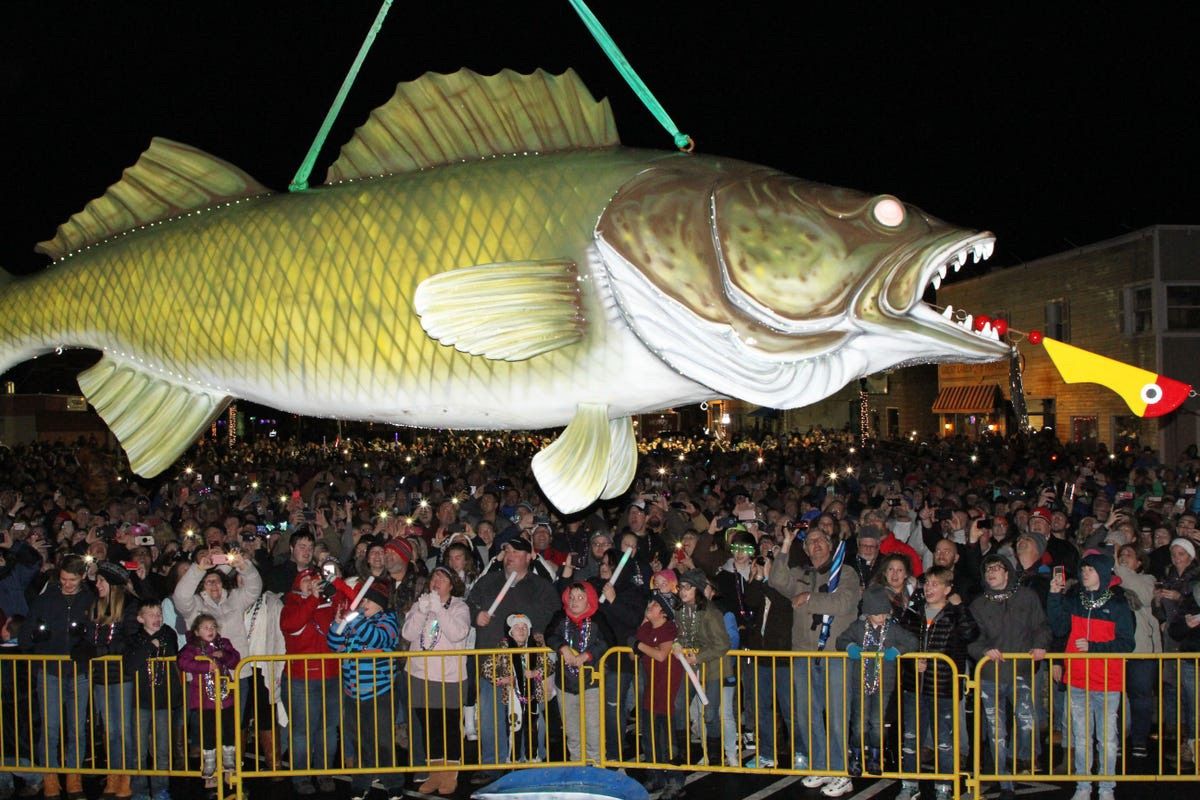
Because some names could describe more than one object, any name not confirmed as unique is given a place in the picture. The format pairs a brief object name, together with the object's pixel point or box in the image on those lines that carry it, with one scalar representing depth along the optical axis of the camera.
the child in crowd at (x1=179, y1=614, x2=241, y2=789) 5.95
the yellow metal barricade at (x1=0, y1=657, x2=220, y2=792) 6.10
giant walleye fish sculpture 3.19
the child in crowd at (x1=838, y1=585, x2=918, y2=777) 5.93
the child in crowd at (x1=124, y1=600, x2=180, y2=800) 6.11
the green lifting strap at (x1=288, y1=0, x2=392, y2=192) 3.75
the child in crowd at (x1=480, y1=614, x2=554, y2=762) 6.07
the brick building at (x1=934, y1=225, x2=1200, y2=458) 22.31
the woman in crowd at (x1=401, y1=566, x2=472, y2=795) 6.30
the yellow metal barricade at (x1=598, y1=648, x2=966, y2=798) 5.94
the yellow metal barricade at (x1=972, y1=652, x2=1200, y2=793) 5.85
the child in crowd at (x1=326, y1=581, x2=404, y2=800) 6.26
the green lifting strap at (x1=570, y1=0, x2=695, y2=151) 3.68
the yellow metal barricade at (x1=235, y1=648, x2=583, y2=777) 6.06
